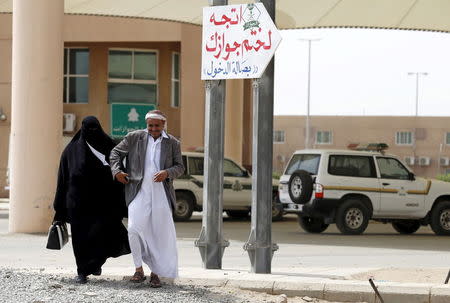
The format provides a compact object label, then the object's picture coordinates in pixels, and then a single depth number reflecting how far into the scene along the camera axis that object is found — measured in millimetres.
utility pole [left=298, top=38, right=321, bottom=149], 78500
